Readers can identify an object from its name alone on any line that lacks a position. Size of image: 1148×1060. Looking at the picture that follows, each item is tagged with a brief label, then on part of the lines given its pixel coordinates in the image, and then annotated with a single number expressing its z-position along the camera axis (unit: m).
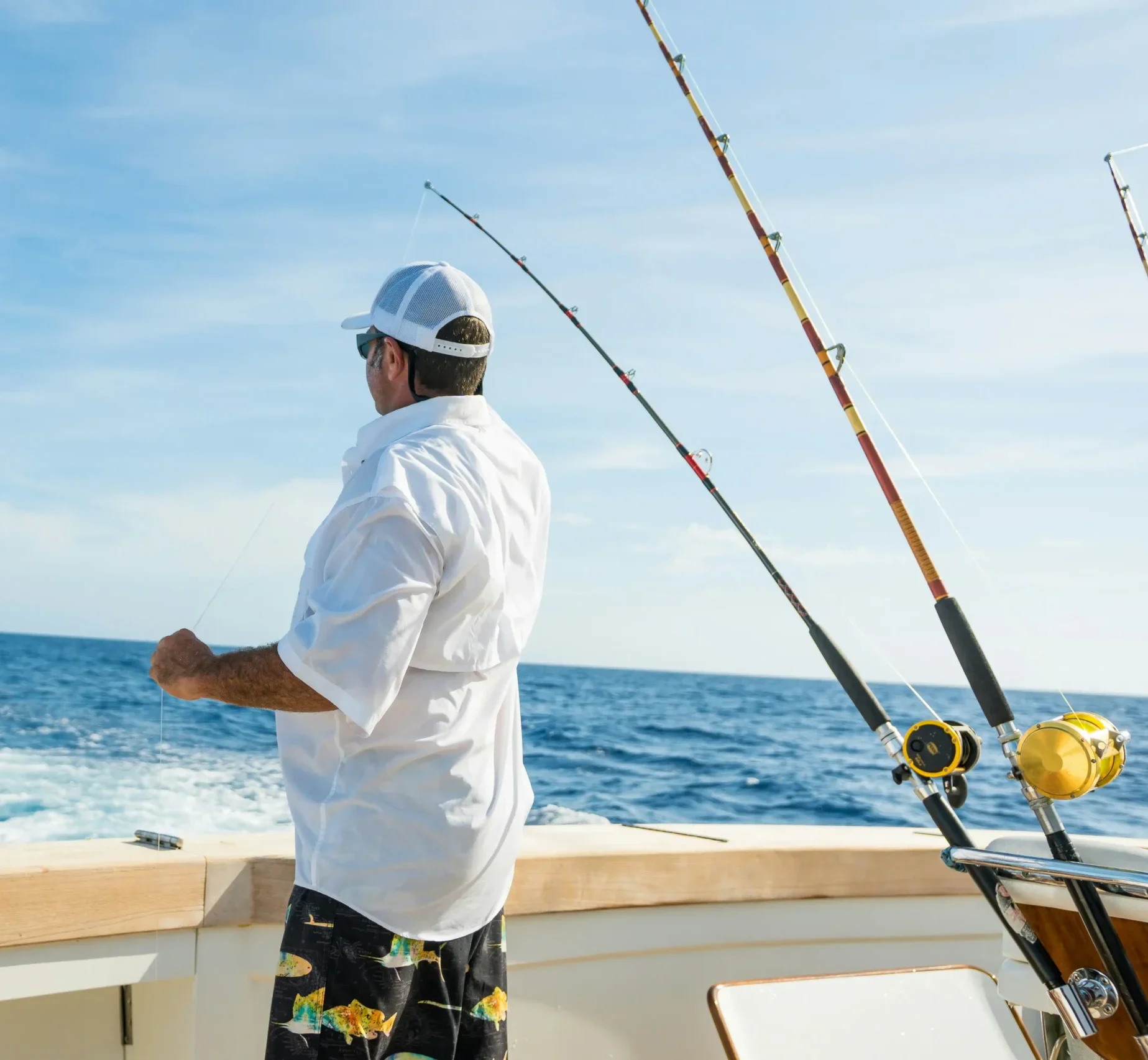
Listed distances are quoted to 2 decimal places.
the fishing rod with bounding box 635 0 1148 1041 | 1.15
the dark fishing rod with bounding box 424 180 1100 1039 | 1.20
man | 1.13
